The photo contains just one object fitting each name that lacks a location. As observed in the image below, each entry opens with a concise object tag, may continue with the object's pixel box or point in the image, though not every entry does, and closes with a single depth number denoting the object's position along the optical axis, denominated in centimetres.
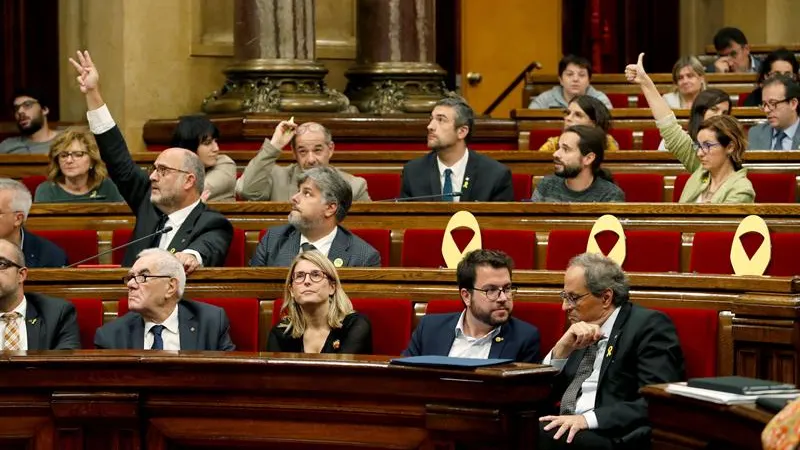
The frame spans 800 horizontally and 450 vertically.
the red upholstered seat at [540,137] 1737
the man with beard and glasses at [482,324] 873
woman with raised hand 1169
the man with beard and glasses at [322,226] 1054
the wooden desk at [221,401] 693
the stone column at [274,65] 1720
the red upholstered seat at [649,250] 1043
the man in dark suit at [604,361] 812
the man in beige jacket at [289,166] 1255
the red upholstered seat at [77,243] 1184
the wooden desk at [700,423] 597
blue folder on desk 679
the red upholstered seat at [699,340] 845
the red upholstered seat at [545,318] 904
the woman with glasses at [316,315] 908
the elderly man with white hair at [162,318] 926
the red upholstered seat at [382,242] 1134
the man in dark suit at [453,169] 1288
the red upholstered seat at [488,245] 1098
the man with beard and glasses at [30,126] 1700
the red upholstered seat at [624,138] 1700
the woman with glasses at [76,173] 1334
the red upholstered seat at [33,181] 1502
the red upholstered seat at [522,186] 1393
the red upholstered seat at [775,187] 1260
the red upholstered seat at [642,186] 1321
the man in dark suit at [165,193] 1088
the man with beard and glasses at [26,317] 927
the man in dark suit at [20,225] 1071
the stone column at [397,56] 1802
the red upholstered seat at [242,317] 958
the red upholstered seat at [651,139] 1681
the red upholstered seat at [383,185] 1451
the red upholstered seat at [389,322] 937
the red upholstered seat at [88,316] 973
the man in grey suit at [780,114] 1441
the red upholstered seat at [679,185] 1308
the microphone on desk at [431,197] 1230
